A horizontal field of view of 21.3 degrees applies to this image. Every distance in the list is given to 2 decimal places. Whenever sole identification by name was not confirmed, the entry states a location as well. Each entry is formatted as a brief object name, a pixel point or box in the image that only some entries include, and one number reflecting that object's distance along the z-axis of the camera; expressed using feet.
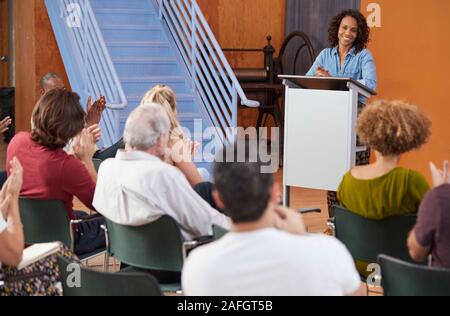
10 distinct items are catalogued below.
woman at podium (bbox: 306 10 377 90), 27.94
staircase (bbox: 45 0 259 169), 37.32
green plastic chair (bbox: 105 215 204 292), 15.93
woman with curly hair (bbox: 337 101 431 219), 16.23
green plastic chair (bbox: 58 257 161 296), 11.06
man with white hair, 16.09
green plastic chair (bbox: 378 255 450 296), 11.71
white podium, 25.27
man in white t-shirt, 9.73
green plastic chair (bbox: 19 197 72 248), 18.37
